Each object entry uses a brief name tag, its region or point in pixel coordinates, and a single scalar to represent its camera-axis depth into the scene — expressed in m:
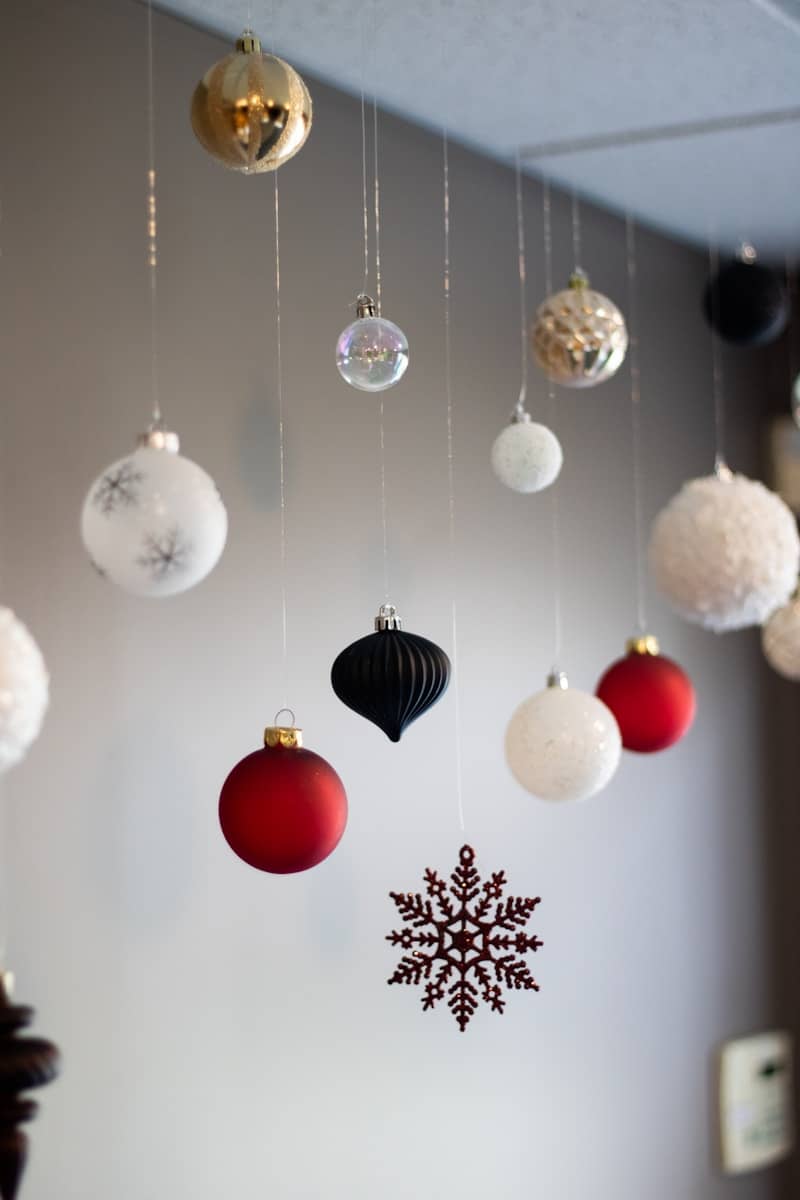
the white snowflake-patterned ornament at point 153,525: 1.61
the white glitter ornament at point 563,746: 2.27
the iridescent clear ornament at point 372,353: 2.02
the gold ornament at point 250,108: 1.77
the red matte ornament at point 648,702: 2.60
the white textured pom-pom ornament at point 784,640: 3.15
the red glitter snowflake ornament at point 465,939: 2.17
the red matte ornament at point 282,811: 1.88
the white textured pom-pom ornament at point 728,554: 2.07
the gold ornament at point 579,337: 2.48
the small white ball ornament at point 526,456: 2.44
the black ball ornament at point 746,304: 3.26
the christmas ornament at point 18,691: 1.40
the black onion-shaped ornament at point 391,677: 2.02
